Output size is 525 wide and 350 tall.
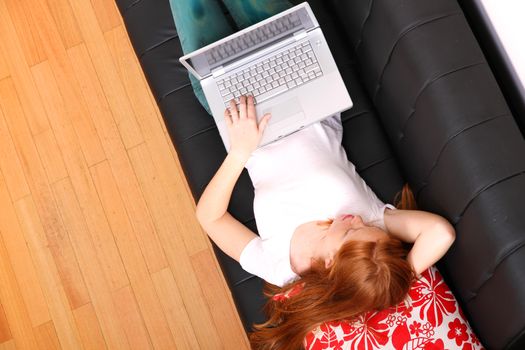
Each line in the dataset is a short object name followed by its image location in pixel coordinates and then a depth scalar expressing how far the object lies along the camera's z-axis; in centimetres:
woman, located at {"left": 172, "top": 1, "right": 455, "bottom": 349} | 122
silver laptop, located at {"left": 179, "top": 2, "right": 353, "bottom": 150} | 148
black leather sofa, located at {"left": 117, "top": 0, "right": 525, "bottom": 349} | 119
